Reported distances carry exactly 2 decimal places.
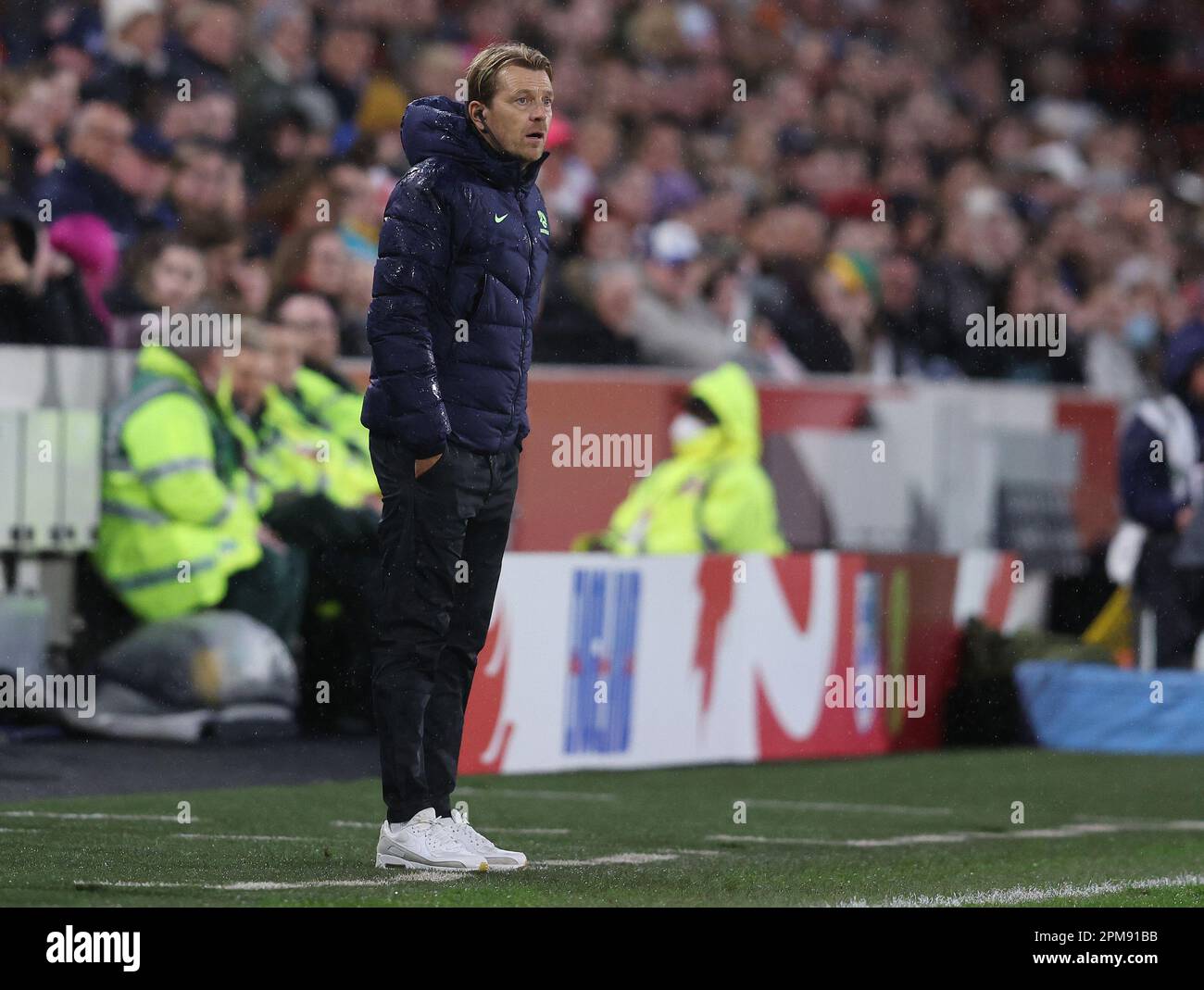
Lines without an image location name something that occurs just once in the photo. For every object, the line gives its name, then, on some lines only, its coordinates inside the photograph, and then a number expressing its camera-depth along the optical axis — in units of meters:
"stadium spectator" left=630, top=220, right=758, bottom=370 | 14.93
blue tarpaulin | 12.83
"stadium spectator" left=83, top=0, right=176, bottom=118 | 13.36
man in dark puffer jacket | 6.70
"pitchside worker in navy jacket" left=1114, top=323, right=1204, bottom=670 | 13.73
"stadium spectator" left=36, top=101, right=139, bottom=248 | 12.27
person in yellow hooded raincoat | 13.44
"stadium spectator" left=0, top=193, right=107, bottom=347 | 11.20
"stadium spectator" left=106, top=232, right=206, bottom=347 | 11.62
